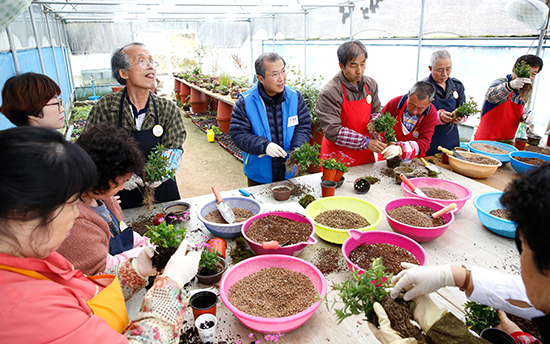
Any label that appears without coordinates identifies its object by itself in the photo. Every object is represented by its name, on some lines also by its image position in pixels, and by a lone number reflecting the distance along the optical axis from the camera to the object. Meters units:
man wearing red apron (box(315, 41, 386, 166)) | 2.99
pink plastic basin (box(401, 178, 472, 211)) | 2.24
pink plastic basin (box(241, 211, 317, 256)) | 1.72
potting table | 1.35
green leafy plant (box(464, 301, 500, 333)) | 1.31
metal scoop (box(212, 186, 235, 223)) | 2.07
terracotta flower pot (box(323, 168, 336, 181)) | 2.62
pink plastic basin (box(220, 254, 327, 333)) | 1.27
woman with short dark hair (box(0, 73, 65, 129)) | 2.23
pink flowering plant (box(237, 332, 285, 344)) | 1.24
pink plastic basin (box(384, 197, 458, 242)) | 1.87
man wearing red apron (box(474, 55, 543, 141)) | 3.74
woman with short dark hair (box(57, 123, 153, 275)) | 1.40
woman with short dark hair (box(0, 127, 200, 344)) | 0.76
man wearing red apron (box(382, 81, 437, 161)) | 2.98
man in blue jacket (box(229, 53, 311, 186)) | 2.80
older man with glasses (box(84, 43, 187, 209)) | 2.53
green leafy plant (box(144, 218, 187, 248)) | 1.51
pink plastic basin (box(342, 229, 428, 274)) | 1.70
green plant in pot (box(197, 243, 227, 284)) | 1.60
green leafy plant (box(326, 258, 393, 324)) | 1.22
